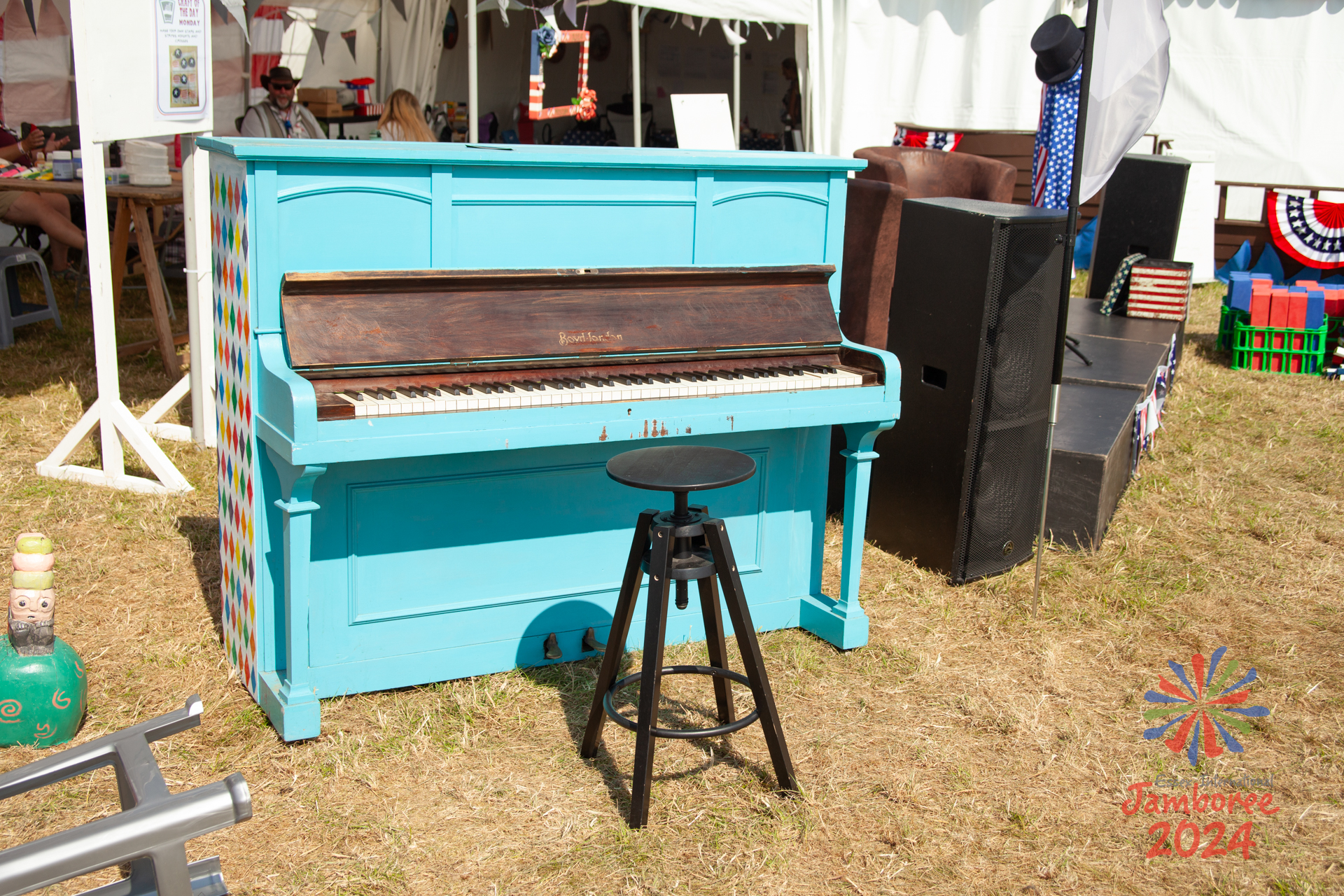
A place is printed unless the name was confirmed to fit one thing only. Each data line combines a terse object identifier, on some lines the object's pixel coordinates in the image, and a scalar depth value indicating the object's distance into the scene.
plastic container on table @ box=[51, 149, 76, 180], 6.50
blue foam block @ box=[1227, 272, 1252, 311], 7.51
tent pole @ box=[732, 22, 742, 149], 8.04
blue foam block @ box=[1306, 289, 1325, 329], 7.30
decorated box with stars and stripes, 7.03
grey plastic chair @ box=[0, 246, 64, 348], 6.85
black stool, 2.57
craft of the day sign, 4.38
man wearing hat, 7.71
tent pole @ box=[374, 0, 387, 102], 11.85
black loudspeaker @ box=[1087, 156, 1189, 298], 7.48
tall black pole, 3.32
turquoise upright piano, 2.79
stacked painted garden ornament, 2.86
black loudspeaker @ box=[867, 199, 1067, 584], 3.90
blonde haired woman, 7.44
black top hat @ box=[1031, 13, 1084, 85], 5.80
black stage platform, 4.43
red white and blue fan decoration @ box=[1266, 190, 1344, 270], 9.00
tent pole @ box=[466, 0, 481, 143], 7.04
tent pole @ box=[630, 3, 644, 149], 7.75
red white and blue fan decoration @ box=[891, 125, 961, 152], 9.85
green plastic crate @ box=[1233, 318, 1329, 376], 7.37
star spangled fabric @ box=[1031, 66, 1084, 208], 6.04
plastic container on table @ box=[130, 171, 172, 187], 6.09
